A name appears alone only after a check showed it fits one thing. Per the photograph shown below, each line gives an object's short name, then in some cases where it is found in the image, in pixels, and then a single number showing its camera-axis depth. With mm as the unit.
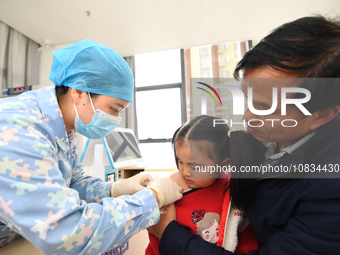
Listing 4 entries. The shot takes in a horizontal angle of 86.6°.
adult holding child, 442
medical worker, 514
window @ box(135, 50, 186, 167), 3730
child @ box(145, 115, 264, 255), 708
